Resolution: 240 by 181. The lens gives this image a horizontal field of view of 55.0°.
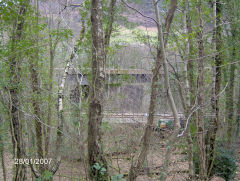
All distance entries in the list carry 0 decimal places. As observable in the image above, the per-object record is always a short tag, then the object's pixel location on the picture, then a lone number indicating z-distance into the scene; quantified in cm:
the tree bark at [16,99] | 334
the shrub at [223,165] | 551
